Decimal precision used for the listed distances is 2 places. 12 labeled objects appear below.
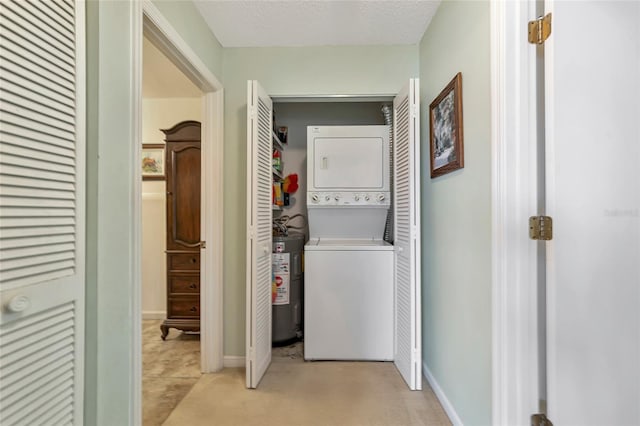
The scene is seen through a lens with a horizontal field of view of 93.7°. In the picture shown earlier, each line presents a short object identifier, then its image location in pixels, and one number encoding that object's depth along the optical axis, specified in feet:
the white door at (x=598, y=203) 3.55
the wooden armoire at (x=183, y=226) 9.64
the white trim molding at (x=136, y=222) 4.40
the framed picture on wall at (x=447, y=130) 5.27
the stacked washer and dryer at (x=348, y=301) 8.09
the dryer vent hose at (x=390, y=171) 8.81
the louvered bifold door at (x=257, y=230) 6.91
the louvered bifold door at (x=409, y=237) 6.71
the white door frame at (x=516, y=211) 3.83
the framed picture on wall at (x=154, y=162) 11.72
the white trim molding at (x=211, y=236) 7.64
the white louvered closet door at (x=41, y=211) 2.79
